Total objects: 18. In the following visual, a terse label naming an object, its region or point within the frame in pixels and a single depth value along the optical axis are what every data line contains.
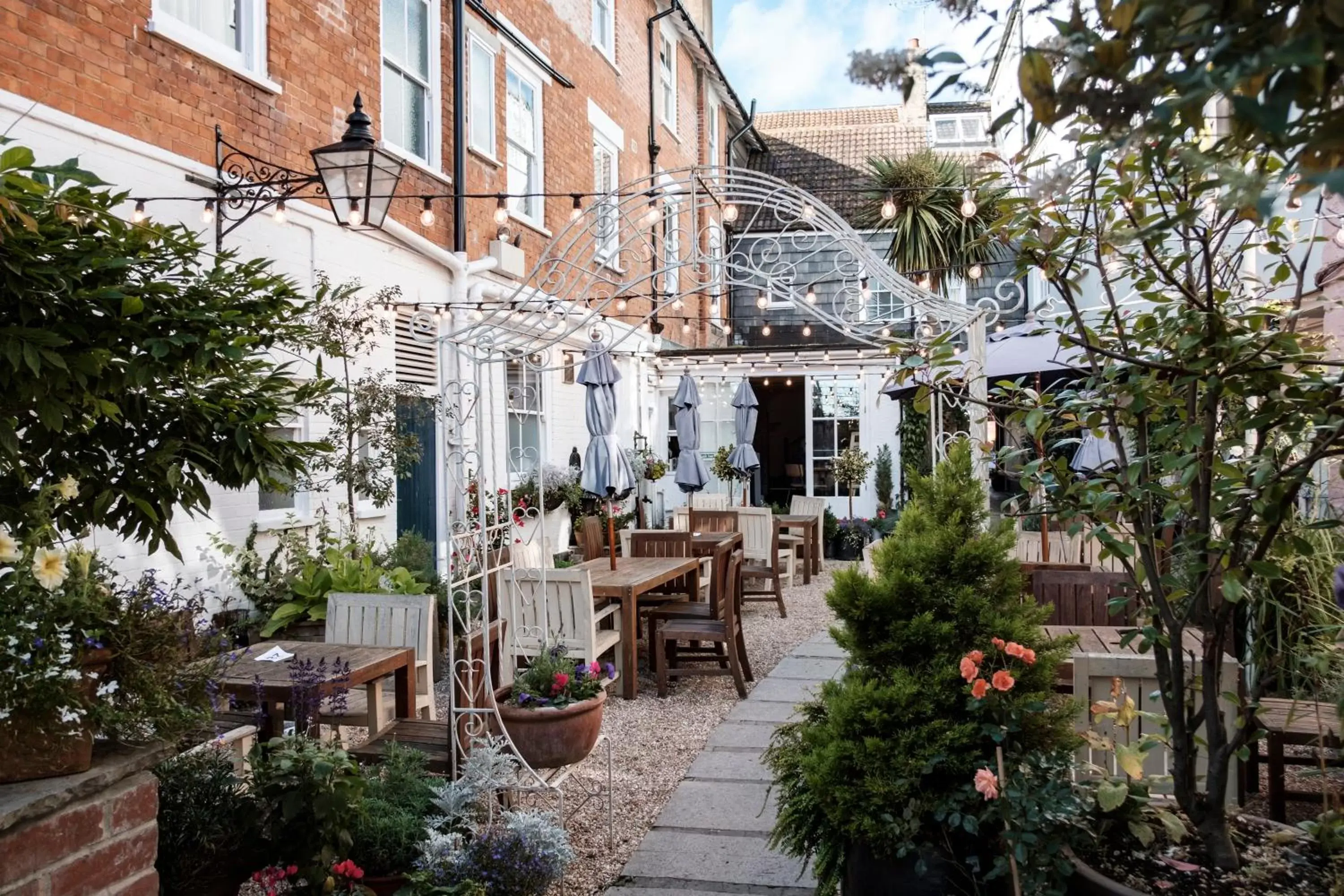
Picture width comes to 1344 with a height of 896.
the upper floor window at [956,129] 22.03
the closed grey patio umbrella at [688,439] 12.05
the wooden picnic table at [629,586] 6.45
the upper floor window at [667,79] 15.65
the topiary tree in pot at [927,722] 2.71
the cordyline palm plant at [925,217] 14.52
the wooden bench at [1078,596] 5.33
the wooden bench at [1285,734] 3.70
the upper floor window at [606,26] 13.07
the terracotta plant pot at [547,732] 3.99
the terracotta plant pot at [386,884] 3.08
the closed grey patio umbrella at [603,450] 8.48
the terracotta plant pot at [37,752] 1.87
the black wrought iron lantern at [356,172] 5.22
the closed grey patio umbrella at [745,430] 12.99
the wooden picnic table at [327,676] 3.82
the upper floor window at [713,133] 18.25
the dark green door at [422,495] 8.89
